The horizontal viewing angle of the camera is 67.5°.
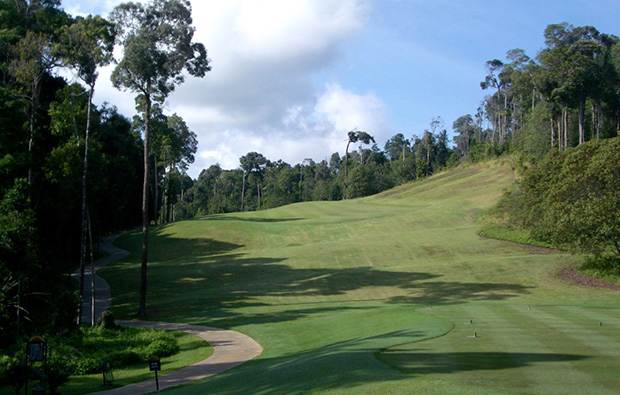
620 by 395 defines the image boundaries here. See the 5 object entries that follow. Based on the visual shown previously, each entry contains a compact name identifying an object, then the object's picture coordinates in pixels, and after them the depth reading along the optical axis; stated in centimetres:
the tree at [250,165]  12456
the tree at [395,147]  17112
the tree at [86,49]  2639
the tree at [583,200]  2761
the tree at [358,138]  11462
